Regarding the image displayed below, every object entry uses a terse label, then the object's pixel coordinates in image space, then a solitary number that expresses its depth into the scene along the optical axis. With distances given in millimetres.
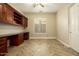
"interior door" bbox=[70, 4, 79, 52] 1919
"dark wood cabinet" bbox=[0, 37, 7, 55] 1465
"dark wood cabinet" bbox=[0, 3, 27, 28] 1630
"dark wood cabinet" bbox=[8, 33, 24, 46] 2581
